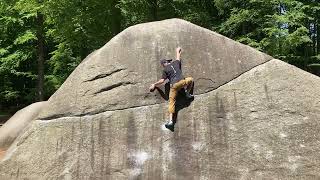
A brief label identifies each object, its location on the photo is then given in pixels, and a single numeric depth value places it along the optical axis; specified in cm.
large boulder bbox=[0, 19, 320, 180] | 1010
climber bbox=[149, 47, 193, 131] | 1055
